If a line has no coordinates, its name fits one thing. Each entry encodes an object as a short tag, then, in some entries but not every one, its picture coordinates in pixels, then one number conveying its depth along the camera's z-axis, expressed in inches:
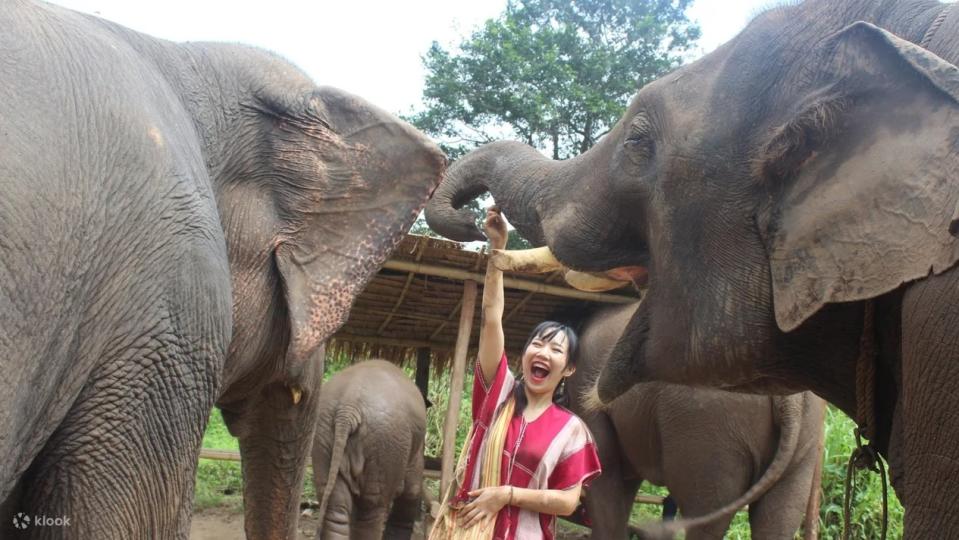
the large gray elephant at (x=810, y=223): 58.5
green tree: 650.2
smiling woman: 106.7
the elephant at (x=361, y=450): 221.5
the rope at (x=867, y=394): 67.1
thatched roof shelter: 231.5
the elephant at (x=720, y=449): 181.2
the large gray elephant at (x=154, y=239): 58.4
